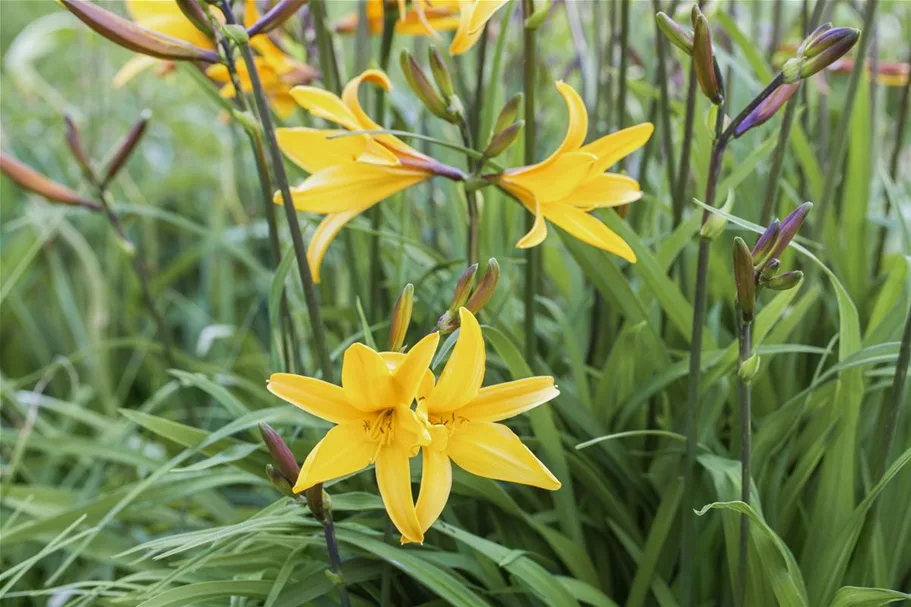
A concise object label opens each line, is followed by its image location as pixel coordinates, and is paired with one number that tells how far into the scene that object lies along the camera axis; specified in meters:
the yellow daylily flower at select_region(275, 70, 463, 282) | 0.99
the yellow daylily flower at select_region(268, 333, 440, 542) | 0.90
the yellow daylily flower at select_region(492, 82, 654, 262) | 0.98
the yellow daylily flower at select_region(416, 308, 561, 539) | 0.91
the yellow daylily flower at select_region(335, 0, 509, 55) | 0.97
